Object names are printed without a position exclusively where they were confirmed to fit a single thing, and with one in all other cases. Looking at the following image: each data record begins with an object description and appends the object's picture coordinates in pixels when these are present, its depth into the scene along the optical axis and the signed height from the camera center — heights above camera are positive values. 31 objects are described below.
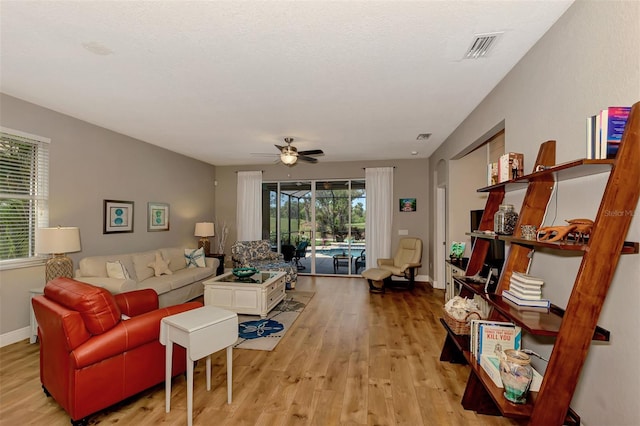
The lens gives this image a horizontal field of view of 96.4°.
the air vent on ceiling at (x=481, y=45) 2.07 +1.32
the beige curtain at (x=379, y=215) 6.40 +0.05
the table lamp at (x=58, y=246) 3.19 -0.34
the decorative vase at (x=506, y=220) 2.09 -0.02
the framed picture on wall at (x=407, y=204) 6.43 +0.30
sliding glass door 6.79 -0.15
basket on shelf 2.41 -0.90
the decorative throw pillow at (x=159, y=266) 4.49 -0.79
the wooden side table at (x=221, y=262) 6.17 -0.99
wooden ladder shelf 1.27 -0.32
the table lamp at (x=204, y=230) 6.14 -0.28
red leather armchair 1.86 -0.91
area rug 3.22 -1.42
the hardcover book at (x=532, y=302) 1.81 -0.54
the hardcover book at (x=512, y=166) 2.11 +0.39
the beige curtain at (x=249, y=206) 7.03 +0.27
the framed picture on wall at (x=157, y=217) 5.16 +0.00
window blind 3.19 +0.26
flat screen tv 2.83 -0.38
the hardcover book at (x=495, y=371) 1.79 -1.03
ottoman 5.30 -1.11
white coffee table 4.00 -1.11
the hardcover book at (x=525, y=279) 1.81 -0.40
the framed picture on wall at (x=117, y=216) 4.36 +0.01
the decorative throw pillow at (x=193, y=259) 5.24 -0.77
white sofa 3.54 -0.85
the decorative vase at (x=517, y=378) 1.60 -0.91
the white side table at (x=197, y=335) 1.91 -0.83
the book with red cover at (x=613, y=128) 1.31 +0.42
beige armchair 5.57 -0.89
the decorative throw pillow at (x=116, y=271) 3.78 -0.72
